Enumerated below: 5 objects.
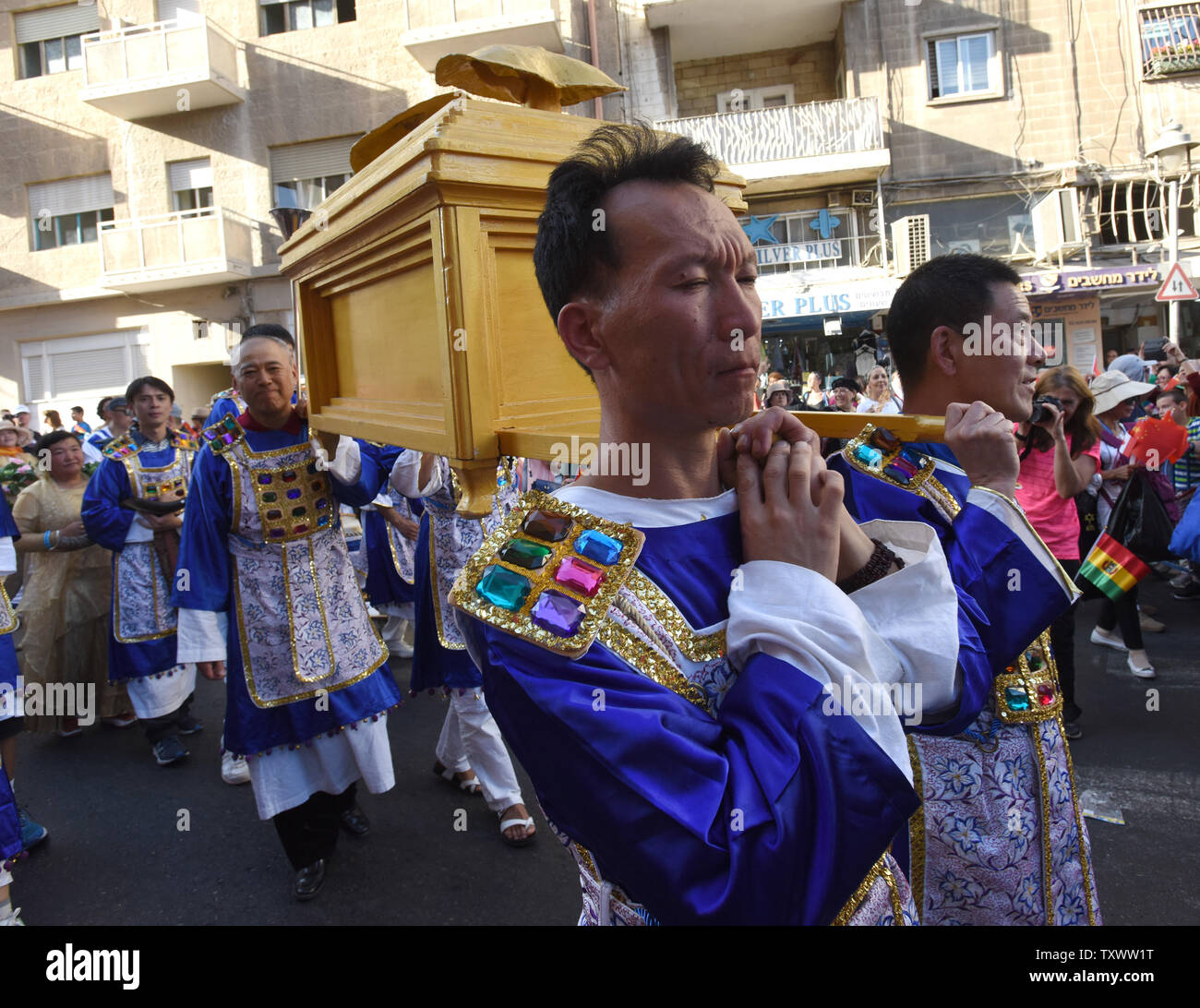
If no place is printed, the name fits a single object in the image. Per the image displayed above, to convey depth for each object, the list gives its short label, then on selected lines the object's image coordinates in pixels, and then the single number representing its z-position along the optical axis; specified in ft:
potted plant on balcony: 45.57
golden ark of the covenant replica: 5.33
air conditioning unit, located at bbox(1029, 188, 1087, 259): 44.42
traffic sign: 31.32
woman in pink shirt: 13.89
